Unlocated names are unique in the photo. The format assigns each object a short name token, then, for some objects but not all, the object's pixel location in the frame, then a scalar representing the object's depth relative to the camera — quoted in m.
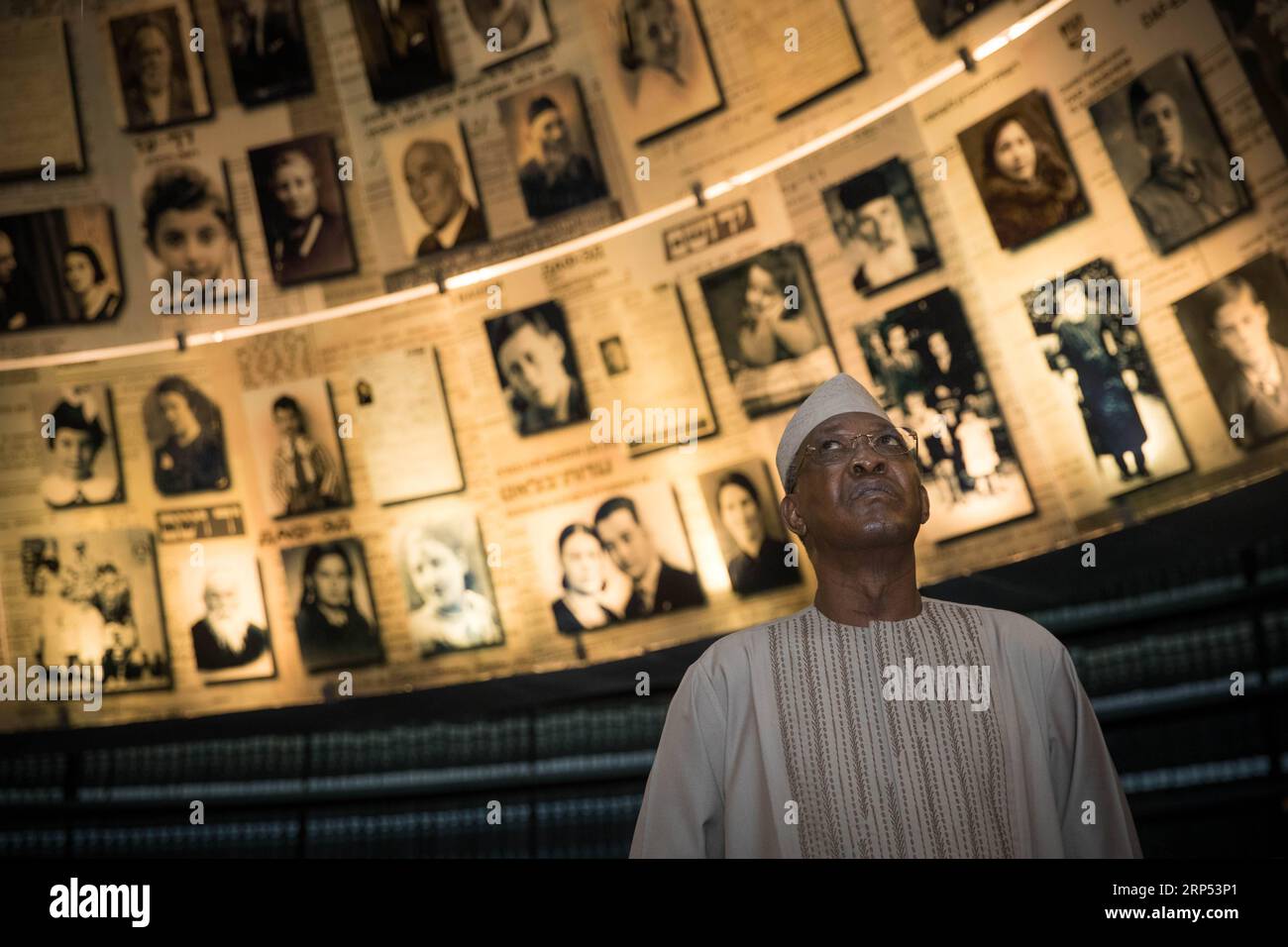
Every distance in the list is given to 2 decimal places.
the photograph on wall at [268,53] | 4.58
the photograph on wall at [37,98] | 4.70
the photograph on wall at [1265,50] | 2.92
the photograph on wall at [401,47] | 4.45
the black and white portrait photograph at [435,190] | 4.32
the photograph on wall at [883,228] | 3.64
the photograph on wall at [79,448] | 4.53
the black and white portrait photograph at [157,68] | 4.66
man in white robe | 1.85
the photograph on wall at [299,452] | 4.36
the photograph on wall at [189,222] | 4.56
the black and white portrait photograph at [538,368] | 4.13
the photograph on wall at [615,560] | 3.93
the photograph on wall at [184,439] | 4.45
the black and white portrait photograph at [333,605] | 4.25
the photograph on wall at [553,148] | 4.18
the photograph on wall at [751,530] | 3.79
